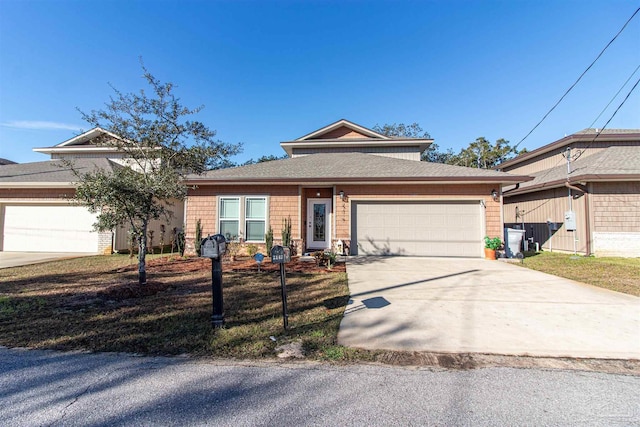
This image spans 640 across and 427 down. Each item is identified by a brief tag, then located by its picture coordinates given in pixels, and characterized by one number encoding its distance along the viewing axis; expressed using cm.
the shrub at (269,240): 1044
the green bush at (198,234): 1056
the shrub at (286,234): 1046
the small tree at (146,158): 538
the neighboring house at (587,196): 1036
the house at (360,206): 1032
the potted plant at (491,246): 984
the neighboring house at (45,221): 1163
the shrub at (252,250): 1046
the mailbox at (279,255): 375
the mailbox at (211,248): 374
